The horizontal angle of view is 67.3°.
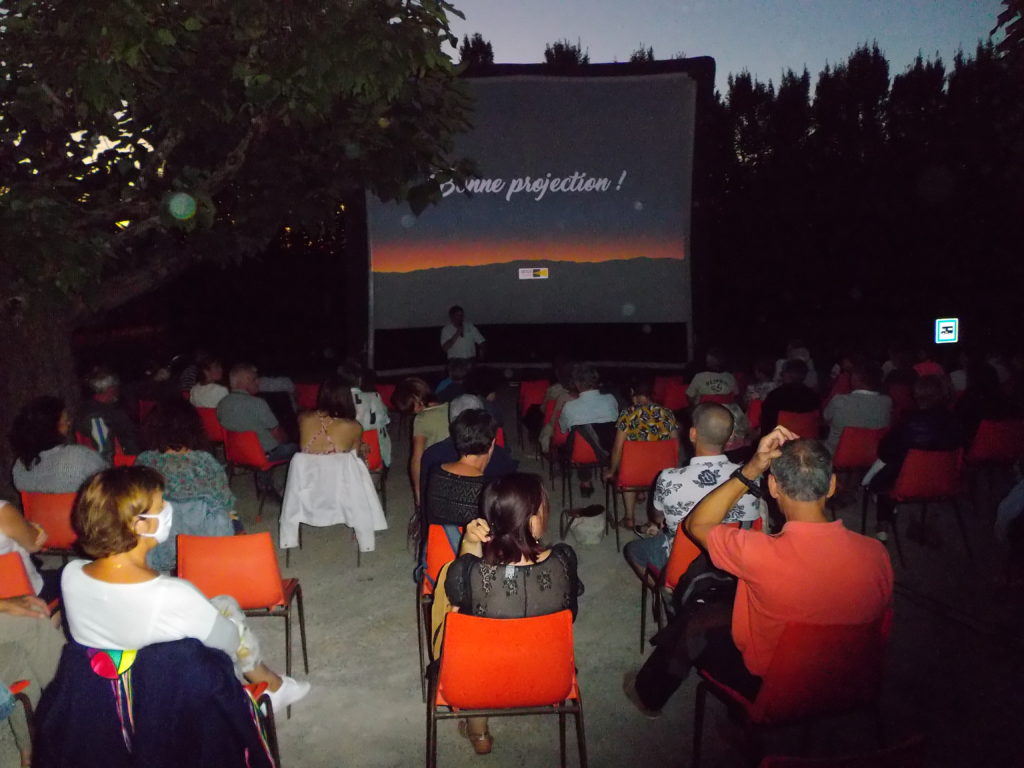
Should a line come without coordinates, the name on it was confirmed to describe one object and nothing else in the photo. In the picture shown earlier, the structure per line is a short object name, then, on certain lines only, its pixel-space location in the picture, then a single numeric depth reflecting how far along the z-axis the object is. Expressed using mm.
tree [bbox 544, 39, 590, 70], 21781
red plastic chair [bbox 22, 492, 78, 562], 3850
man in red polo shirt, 2338
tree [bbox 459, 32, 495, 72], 21641
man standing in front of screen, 10758
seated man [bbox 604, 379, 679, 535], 4973
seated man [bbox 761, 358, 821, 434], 5934
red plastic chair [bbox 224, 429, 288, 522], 5516
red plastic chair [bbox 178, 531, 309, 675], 3088
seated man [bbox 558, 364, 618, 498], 5590
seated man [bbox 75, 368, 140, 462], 5109
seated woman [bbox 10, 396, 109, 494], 3908
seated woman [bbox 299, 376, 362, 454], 4688
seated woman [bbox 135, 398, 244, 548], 3730
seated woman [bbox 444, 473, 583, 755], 2494
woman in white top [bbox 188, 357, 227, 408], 6527
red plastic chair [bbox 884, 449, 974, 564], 4562
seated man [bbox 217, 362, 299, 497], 5699
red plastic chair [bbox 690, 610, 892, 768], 2297
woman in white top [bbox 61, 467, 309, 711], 2018
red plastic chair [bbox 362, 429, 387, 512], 5609
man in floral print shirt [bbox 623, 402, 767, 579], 3398
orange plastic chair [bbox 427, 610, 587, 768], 2311
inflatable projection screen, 11641
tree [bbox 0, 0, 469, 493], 3828
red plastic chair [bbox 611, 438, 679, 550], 4863
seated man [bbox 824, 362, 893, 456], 5535
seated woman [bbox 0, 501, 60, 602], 3055
